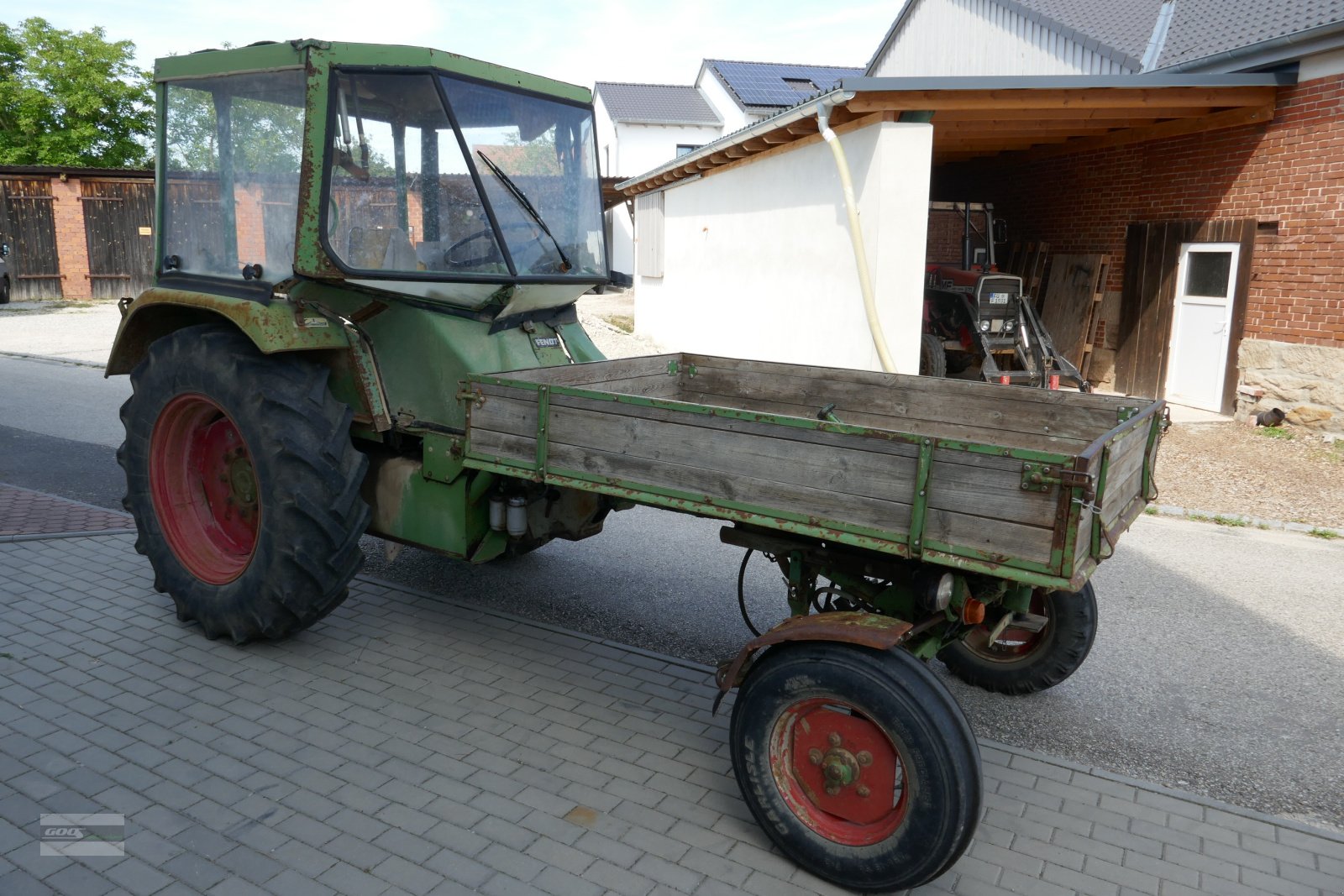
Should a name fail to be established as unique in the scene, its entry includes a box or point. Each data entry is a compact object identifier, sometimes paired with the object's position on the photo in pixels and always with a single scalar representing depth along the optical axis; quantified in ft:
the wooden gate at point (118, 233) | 76.07
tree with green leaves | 105.60
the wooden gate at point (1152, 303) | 35.19
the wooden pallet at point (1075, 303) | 40.86
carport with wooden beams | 28.76
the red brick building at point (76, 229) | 73.61
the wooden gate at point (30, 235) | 73.05
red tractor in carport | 35.76
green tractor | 8.97
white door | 34.47
